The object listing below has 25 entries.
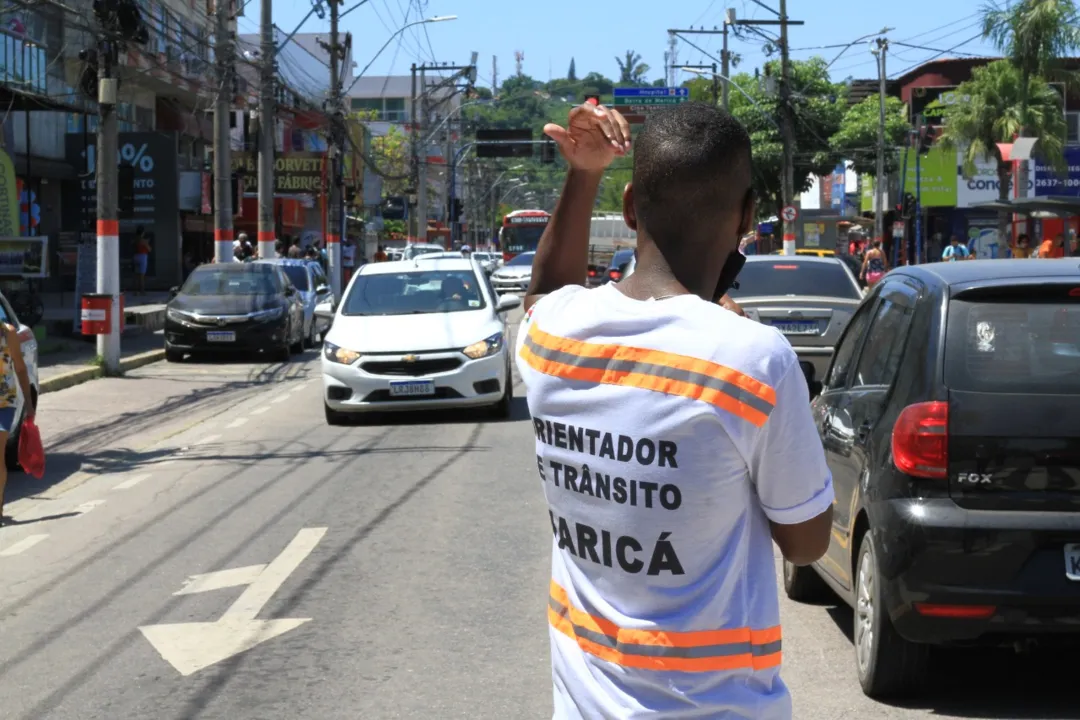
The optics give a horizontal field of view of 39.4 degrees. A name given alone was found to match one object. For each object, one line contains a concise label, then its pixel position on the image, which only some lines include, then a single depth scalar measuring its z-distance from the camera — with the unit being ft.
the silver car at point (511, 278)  147.54
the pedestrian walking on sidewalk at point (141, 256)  120.88
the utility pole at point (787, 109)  152.35
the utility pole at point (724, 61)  196.12
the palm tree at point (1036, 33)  115.24
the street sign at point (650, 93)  237.00
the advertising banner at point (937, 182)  187.42
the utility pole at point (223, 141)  89.35
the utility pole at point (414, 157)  201.19
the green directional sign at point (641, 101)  242.99
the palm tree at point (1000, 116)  128.36
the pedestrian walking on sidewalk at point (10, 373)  31.60
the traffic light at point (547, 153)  175.16
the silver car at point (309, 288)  88.43
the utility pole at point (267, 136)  101.40
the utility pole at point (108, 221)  66.23
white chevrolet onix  47.65
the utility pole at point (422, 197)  216.13
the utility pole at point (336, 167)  130.93
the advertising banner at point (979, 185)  183.62
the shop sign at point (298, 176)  159.43
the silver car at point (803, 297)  47.39
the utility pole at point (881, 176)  169.07
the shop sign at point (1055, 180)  163.12
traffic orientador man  7.59
